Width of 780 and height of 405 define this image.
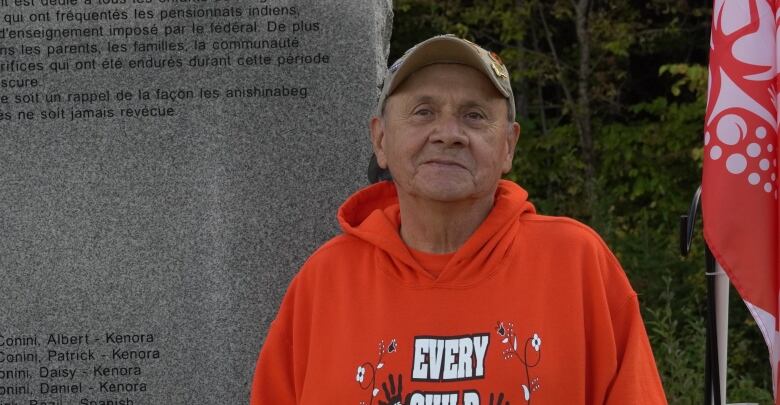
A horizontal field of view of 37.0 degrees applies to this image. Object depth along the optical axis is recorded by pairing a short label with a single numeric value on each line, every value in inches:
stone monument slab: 163.9
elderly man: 101.4
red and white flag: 135.0
